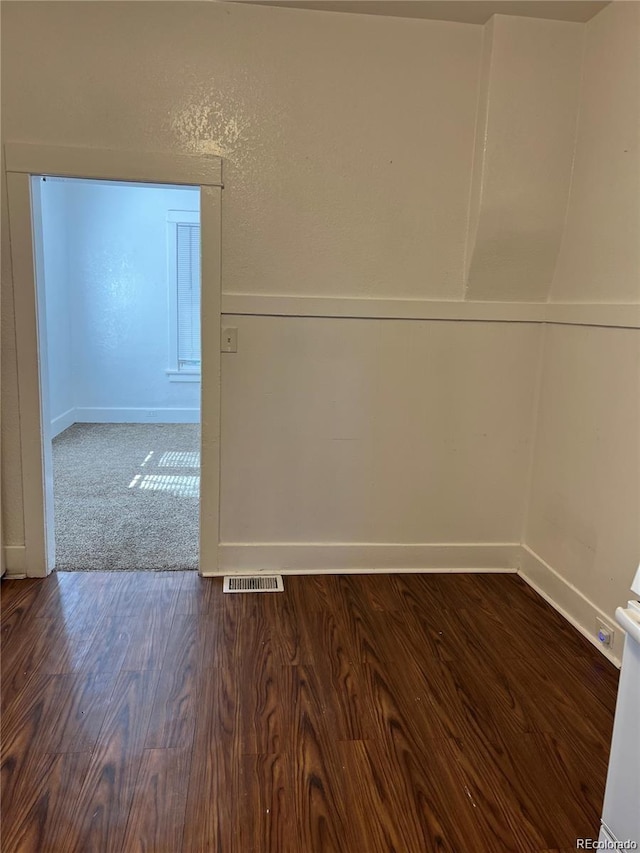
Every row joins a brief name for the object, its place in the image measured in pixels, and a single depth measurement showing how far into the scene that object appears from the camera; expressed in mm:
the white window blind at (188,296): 5887
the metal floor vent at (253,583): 2620
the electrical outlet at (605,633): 2186
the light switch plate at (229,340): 2564
